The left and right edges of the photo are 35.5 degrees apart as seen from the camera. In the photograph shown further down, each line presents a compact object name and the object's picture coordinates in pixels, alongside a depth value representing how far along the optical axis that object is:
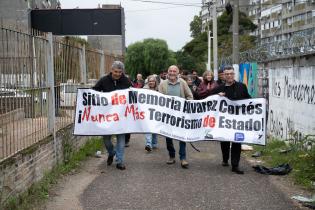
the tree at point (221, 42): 53.66
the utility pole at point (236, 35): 16.12
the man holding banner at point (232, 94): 8.48
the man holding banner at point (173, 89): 9.23
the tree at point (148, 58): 68.91
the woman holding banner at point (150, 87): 10.74
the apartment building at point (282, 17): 64.62
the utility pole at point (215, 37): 22.04
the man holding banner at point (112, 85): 8.95
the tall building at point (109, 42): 37.09
